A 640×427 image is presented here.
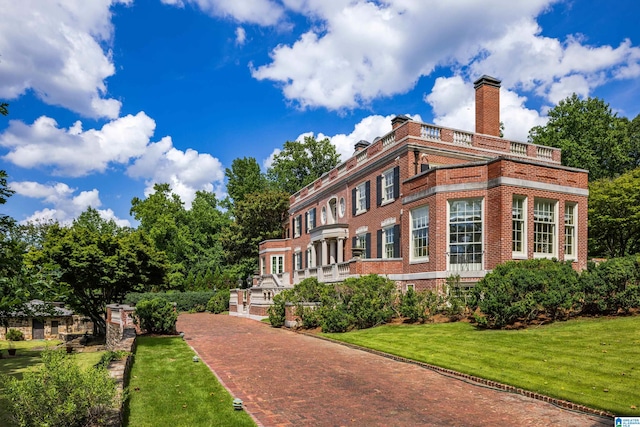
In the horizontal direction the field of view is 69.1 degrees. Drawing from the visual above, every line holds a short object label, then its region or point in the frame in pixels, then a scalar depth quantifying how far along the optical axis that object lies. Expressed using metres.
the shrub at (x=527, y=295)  13.88
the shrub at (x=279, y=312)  21.52
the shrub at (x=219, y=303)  38.59
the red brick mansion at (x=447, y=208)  18.95
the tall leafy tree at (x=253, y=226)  44.44
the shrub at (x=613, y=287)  13.80
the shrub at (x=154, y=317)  18.64
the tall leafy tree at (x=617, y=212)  30.98
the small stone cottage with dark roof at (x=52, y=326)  36.81
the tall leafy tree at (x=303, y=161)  54.25
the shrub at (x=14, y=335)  34.66
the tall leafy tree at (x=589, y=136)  39.75
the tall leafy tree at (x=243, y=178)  55.38
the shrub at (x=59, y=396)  5.49
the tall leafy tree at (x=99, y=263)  21.17
